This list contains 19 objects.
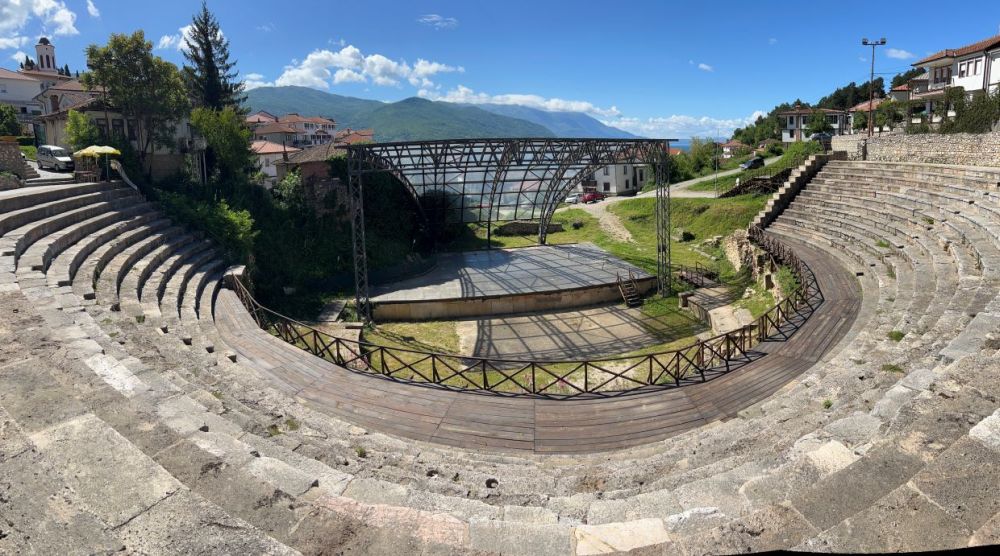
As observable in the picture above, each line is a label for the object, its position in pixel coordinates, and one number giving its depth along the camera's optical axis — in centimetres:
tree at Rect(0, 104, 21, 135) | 3502
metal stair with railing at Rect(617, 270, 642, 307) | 2406
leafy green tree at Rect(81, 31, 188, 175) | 2364
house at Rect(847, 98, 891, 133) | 5406
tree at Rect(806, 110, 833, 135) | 5566
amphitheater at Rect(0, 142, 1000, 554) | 436
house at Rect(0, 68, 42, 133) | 5838
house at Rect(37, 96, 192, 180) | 2544
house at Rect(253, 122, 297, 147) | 7241
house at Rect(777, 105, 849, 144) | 6222
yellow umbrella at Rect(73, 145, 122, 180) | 2086
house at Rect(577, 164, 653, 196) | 6341
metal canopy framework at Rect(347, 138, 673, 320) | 2308
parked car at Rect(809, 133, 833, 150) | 4134
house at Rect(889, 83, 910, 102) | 5741
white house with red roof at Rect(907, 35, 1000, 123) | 3988
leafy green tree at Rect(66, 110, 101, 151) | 2309
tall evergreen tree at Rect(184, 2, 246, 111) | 4041
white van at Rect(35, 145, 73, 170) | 2559
